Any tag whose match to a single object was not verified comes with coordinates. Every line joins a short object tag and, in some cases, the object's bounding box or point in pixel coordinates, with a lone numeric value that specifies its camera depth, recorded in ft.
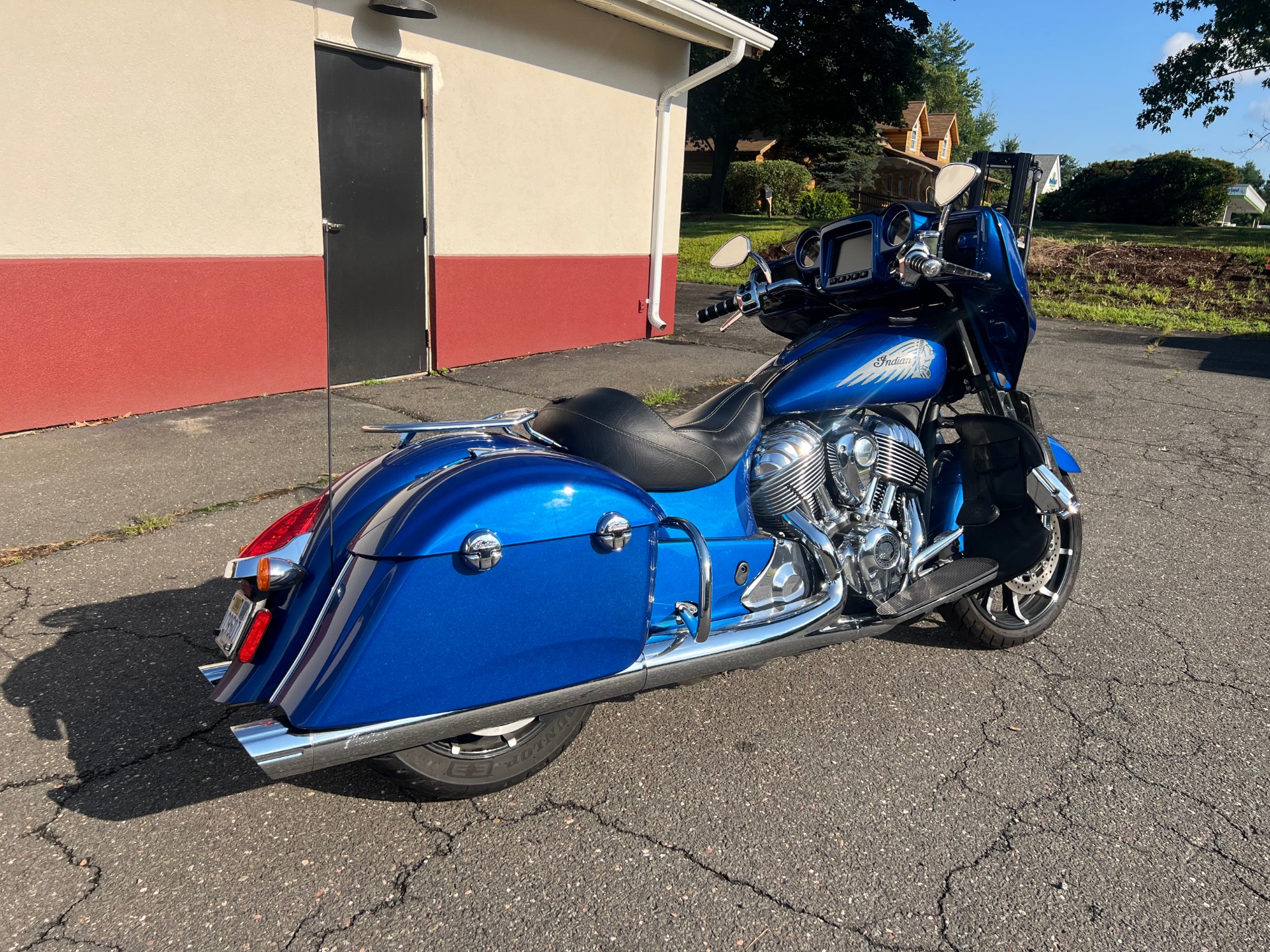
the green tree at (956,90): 245.86
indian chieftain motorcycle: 6.84
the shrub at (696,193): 120.78
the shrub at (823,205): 96.78
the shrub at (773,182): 102.89
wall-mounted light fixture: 22.30
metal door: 22.91
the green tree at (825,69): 89.10
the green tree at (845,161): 105.19
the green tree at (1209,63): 72.90
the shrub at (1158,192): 92.17
